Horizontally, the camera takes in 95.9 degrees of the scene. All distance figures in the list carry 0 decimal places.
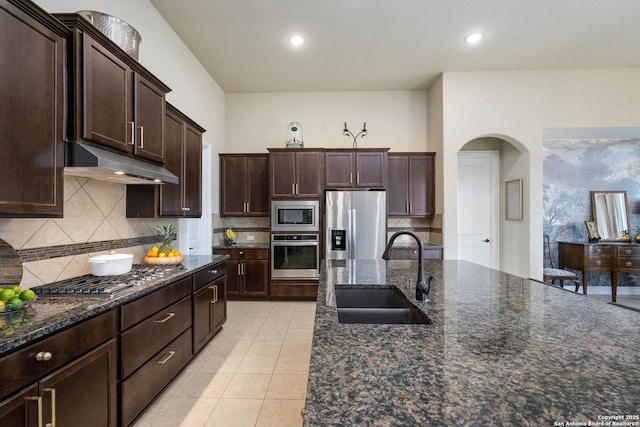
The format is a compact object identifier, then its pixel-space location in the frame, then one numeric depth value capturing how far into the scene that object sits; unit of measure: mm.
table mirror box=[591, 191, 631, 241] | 4555
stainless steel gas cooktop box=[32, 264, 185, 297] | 1574
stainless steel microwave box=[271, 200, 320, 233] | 4164
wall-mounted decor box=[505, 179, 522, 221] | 4141
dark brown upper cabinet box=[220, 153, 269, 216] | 4453
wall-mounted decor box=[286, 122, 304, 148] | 4363
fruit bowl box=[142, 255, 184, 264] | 2479
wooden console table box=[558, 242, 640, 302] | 4191
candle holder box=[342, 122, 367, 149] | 4602
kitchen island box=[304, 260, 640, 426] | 553
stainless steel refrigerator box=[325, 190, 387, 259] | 4072
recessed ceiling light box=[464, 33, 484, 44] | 3203
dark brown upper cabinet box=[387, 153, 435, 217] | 4371
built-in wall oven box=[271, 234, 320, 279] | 4164
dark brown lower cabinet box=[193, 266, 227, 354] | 2471
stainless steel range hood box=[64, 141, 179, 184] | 1525
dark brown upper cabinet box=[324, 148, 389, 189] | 4219
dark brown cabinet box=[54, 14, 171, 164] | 1551
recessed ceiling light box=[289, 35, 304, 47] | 3252
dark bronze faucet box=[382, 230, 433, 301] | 1294
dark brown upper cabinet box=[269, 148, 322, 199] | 4199
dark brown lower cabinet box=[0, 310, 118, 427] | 1036
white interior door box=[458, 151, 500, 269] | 4680
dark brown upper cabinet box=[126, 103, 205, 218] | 2432
